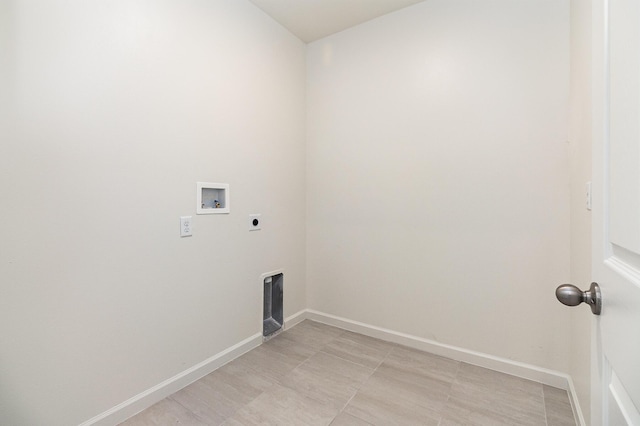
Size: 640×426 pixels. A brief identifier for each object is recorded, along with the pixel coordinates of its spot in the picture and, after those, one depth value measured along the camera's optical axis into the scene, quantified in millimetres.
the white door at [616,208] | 428
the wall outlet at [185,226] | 1810
